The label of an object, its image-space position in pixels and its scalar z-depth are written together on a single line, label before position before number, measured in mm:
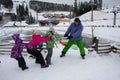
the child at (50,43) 3300
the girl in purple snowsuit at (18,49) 3171
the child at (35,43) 3165
